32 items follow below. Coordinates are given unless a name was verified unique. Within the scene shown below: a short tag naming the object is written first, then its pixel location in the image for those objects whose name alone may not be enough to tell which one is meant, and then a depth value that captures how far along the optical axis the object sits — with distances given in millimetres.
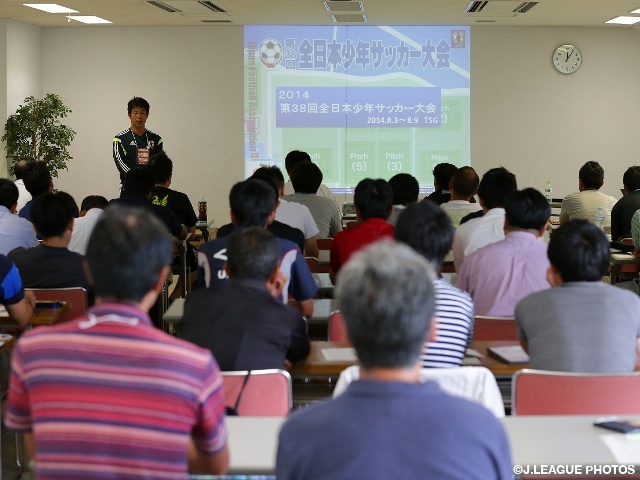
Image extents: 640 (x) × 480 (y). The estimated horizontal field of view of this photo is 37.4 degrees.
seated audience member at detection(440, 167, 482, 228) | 6725
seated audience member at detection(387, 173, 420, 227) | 7328
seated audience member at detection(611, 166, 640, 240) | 7586
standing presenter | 9305
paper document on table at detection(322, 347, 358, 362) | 3383
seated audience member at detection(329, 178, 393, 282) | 5426
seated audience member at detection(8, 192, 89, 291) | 4891
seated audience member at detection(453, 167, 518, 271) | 5574
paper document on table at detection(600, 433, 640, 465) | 2205
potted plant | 11719
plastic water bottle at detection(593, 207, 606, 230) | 8156
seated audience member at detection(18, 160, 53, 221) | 7004
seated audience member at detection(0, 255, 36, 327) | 4059
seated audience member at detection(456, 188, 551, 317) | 4406
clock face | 13171
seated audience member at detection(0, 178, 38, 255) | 5805
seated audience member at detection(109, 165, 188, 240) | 6809
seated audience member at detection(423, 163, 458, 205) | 8203
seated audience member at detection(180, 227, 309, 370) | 3031
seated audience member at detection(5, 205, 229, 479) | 1842
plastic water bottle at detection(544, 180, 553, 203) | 12523
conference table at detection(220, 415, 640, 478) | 2197
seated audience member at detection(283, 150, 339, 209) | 8535
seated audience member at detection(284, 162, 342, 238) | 7105
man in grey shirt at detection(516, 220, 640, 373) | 3010
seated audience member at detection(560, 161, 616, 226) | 8352
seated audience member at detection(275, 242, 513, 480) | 1490
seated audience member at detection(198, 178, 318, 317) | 4230
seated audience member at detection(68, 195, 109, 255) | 6215
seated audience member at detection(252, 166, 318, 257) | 6363
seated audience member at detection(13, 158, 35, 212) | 7938
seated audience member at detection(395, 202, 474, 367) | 3180
